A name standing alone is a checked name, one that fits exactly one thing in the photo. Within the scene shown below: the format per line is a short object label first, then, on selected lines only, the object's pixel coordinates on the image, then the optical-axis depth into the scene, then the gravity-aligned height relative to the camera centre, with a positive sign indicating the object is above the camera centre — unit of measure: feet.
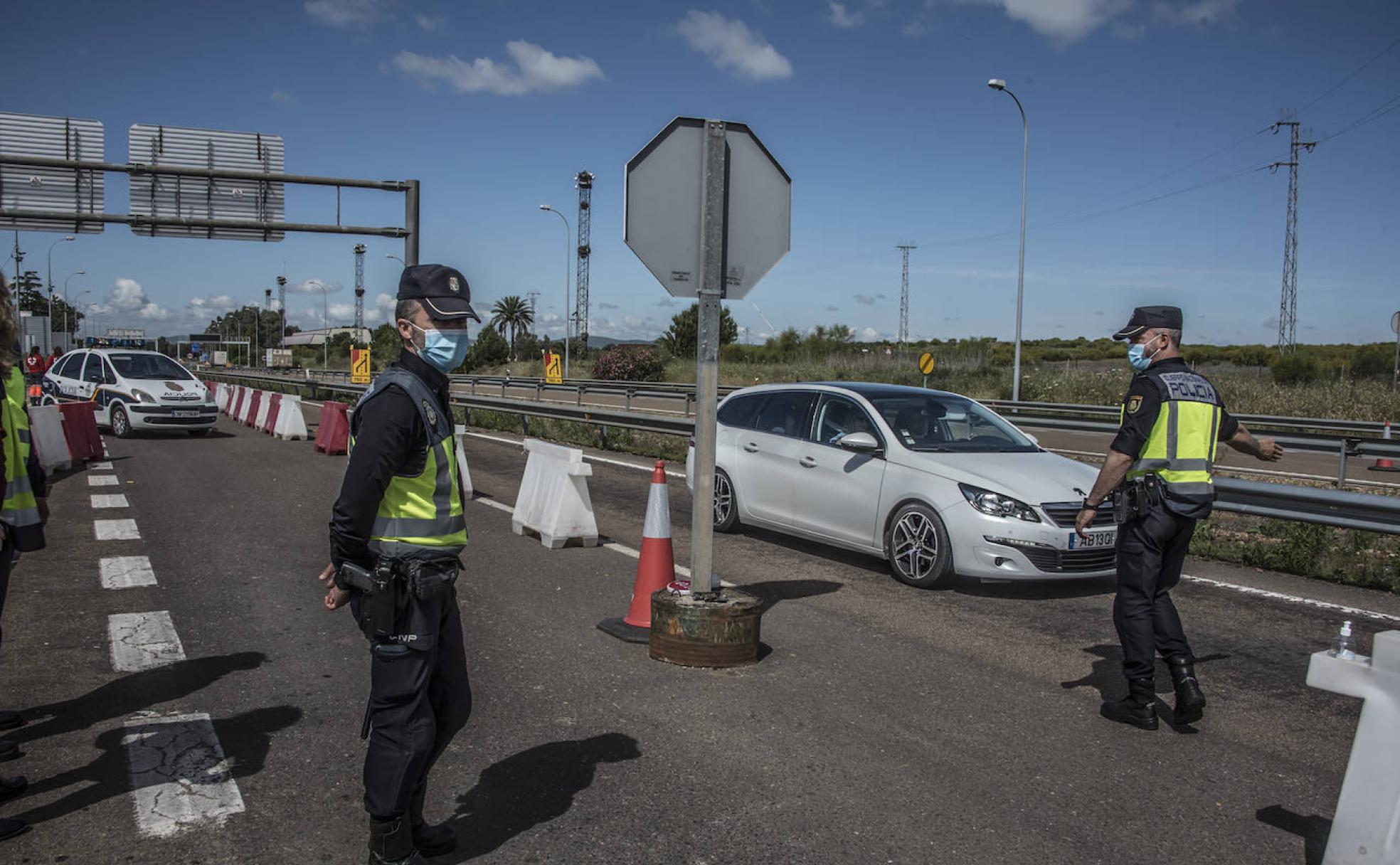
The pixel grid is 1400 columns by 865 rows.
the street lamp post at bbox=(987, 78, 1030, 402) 99.07 +10.88
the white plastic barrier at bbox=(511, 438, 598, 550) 30.58 -4.01
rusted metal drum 18.85 -4.67
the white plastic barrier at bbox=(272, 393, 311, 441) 68.13 -4.24
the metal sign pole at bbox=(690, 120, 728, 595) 19.20 +1.27
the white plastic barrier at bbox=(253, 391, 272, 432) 74.19 -3.94
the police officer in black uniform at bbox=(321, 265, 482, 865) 10.25 -1.93
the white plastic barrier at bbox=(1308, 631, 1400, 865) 10.03 -3.61
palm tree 359.25 +16.16
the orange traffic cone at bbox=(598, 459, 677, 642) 21.42 -4.05
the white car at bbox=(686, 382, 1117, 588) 24.44 -2.72
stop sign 19.12 +2.95
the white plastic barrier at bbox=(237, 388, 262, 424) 80.79 -4.32
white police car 66.23 -2.59
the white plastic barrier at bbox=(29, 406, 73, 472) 47.34 -4.11
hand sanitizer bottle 10.58 -2.60
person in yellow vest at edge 13.05 -1.69
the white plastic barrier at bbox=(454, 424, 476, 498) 40.55 -4.56
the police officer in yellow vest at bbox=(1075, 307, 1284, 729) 16.22 -1.87
